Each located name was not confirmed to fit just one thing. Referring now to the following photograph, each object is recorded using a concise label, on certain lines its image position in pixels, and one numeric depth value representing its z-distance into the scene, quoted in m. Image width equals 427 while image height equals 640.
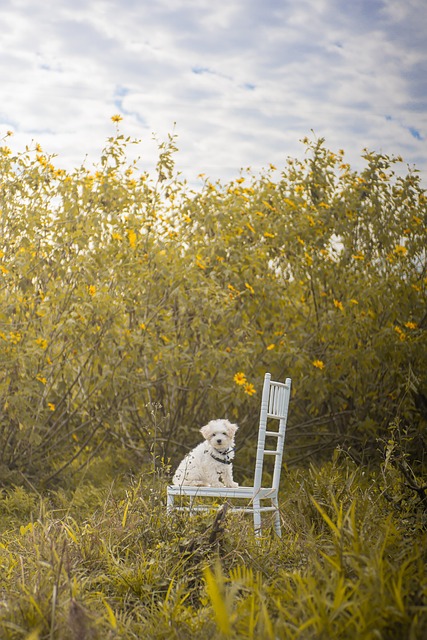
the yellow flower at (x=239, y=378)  5.25
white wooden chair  3.62
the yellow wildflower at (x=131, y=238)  4.99
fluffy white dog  3.95
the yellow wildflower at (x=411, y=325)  5.59
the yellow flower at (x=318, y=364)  5.54
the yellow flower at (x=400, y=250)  5.93
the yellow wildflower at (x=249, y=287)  5.43
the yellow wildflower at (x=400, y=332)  5.64
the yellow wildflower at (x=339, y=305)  5.72
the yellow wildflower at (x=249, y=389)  5.24
